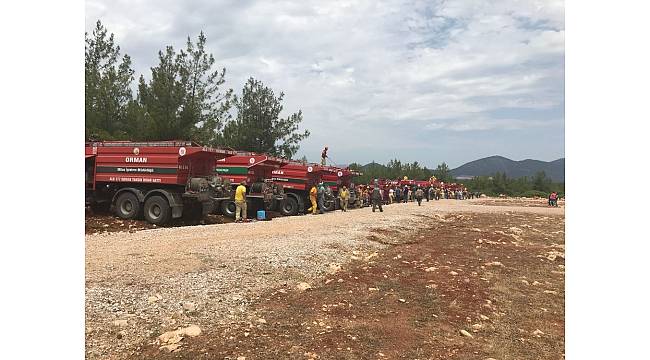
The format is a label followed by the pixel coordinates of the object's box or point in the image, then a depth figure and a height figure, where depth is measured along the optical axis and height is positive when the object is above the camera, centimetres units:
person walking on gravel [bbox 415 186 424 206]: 2801 -103
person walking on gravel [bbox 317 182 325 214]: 2032 -85
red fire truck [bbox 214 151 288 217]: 1795 +3
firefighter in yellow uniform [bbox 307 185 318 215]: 1988 -81
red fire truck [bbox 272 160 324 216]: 2083 +3
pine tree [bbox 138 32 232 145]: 2278 +422
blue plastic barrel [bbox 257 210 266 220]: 1600 -127
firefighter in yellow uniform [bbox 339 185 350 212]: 2203 -91
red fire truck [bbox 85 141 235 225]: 1438 +2
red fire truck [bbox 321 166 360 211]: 2297 -2
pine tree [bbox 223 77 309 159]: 3231 +427
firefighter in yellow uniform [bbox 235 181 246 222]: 1497 -62
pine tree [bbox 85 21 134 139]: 2227 +465
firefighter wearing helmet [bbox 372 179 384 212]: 2055 -80
